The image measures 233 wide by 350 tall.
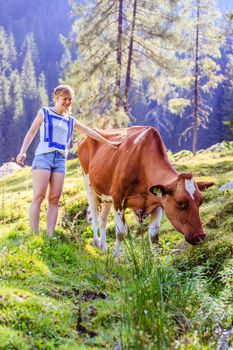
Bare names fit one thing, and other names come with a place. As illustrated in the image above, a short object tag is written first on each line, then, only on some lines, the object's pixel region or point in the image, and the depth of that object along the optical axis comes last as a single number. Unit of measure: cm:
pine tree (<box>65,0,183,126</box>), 1995
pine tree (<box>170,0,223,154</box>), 2908
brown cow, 539
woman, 647
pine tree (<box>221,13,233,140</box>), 7065
